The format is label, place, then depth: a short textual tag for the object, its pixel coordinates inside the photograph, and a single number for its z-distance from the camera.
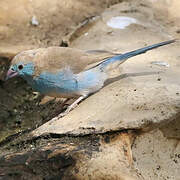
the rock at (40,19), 13.57
